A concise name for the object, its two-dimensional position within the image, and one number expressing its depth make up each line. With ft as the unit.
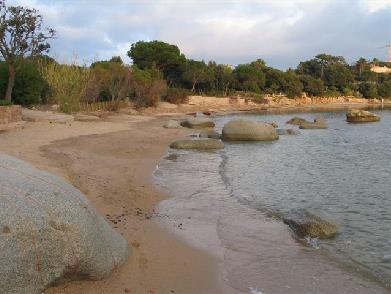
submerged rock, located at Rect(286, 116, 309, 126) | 138.75
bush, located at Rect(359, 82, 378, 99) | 358.84
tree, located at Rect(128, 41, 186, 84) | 247.91
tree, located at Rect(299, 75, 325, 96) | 315.78
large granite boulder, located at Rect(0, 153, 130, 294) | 15.69
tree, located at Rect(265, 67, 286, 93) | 295.48
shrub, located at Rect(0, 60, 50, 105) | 115.34
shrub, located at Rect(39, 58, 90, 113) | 125.80
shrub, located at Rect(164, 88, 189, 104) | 215.51
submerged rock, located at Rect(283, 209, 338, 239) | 29.30
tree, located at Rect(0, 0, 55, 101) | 105.19
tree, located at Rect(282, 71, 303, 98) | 298.35
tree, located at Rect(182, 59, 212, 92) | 254.27
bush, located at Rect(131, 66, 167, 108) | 180.65
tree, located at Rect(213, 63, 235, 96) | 270.46
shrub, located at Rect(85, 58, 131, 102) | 158.43
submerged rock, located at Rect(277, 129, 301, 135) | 106.36
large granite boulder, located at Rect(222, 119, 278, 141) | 89.86
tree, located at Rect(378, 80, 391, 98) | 369.50
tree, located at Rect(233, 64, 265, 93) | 280.31
